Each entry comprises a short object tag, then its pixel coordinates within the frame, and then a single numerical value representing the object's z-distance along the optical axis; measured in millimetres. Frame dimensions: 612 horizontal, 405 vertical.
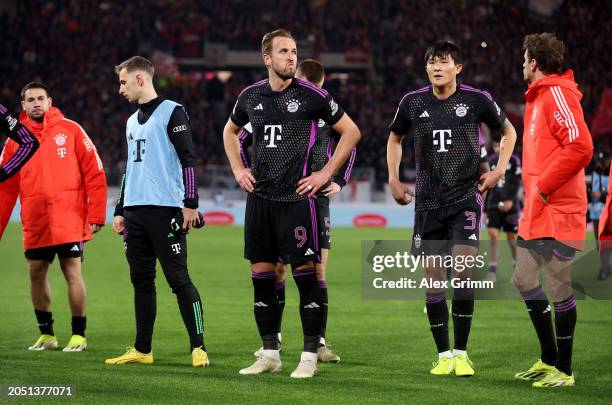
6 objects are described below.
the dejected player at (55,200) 17281
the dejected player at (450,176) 14766
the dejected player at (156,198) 15469
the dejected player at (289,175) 14406
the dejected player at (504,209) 28984
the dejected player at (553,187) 13352
